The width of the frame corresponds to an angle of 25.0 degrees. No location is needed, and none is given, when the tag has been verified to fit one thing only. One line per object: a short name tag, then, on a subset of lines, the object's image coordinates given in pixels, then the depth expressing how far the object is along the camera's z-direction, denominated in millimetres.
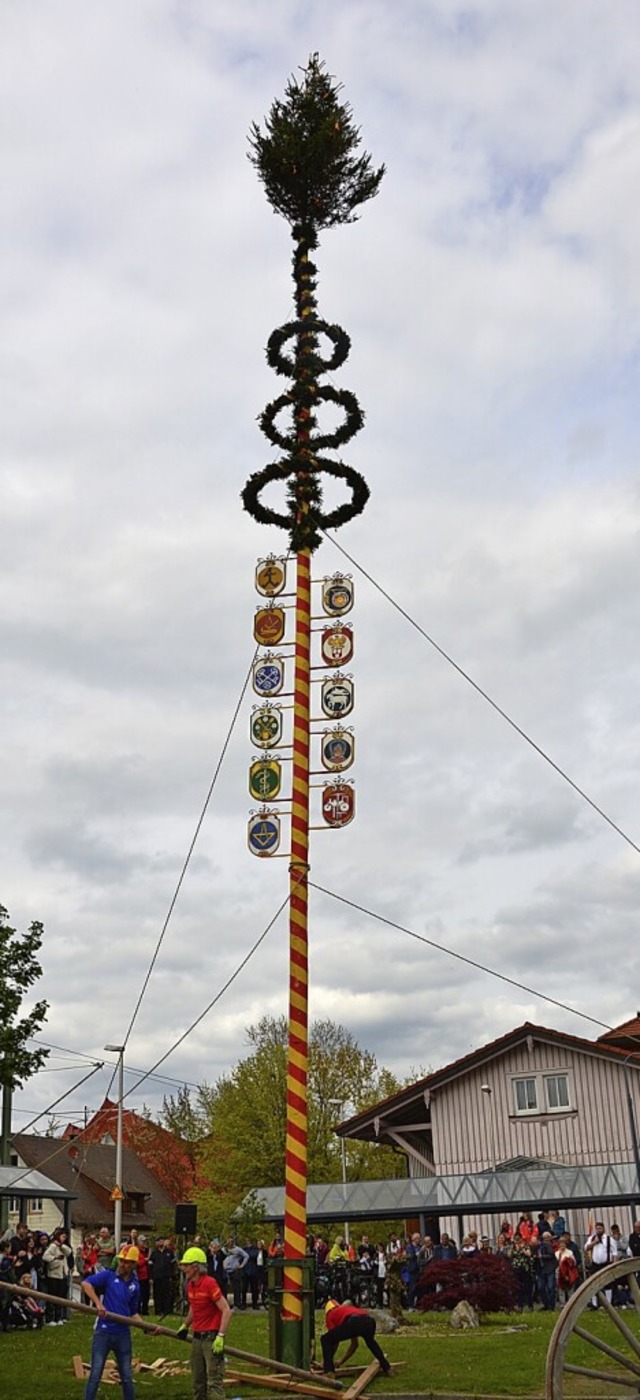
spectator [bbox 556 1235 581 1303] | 27219
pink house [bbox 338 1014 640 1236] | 38438
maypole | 19438
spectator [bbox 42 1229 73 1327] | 26734
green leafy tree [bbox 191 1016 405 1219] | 62406
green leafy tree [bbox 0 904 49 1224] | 28188
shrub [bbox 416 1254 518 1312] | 25641
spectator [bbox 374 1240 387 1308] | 32125
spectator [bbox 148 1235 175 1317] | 29828
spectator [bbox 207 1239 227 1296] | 31734
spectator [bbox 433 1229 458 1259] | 31391
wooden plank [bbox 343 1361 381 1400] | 15680
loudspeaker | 24484
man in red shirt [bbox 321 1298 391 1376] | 17484
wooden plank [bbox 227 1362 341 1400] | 15781
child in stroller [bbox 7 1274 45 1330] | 25125
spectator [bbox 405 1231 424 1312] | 30594
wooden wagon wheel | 10203
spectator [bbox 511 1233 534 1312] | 28167
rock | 25172
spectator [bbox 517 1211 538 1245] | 30531
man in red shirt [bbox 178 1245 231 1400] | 14094
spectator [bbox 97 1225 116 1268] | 16859
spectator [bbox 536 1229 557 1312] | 28094
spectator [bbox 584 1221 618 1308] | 27906
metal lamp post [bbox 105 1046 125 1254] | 45625
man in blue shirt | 14273
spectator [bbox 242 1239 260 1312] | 33969
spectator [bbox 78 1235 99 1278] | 26578
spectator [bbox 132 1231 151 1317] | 30084
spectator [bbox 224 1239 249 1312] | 32562
